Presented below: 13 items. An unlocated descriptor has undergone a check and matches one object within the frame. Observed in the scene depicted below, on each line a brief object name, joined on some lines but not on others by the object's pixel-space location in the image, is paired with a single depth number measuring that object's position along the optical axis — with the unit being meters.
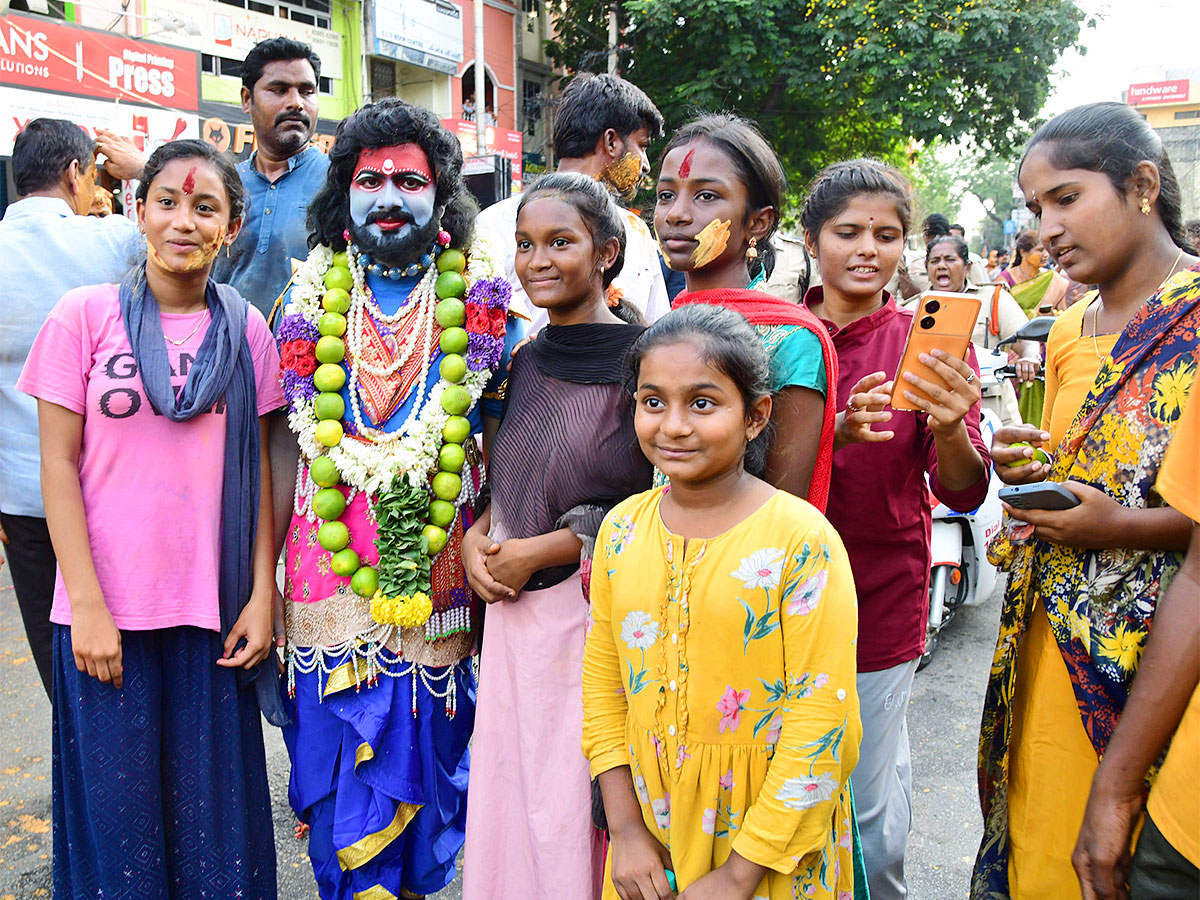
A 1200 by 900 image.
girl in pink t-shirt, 2.24
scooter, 4.47
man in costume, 2.41
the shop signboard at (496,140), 17.44
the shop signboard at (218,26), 12.56
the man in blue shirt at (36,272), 3.07
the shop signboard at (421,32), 15.89
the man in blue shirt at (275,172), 3.66
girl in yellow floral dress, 1.67
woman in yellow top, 1.66
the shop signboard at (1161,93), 42.44
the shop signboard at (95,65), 10.12
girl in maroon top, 2.20
